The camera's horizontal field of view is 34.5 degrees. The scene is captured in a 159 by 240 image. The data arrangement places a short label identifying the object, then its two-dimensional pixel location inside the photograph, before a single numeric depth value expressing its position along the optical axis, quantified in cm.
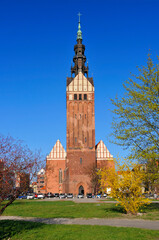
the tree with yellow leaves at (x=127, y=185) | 1855
